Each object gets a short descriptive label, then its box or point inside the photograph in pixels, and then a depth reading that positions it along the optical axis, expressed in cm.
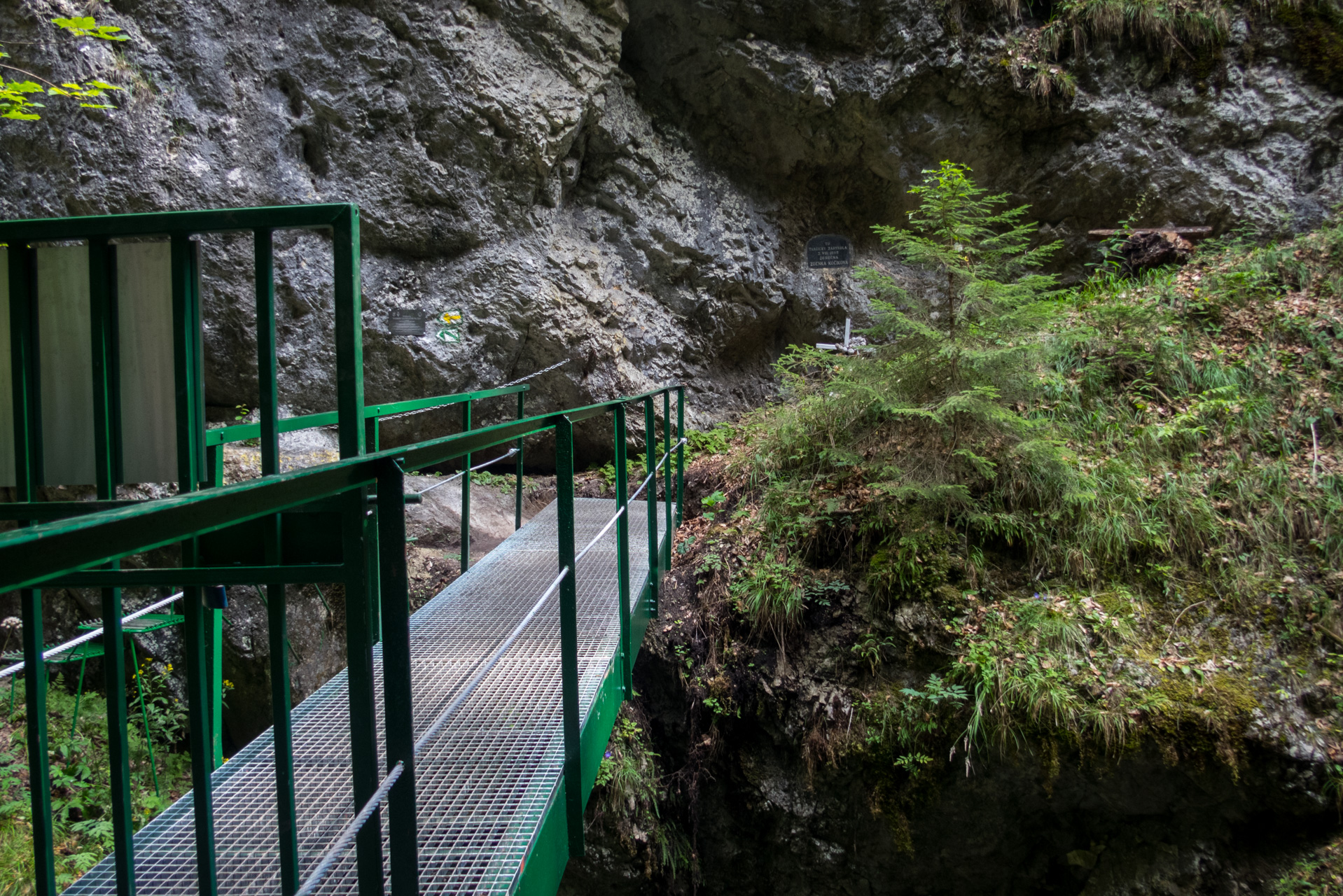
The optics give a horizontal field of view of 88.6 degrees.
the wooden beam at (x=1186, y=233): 732
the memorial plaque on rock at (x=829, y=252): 884
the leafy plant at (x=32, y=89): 384
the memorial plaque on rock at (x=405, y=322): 697
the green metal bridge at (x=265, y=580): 129
